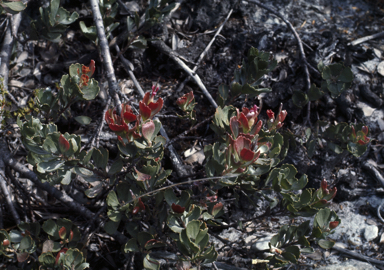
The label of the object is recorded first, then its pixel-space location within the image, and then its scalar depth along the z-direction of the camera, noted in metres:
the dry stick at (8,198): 1.88
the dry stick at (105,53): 2.02
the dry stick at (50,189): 1.91
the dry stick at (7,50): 2.19
